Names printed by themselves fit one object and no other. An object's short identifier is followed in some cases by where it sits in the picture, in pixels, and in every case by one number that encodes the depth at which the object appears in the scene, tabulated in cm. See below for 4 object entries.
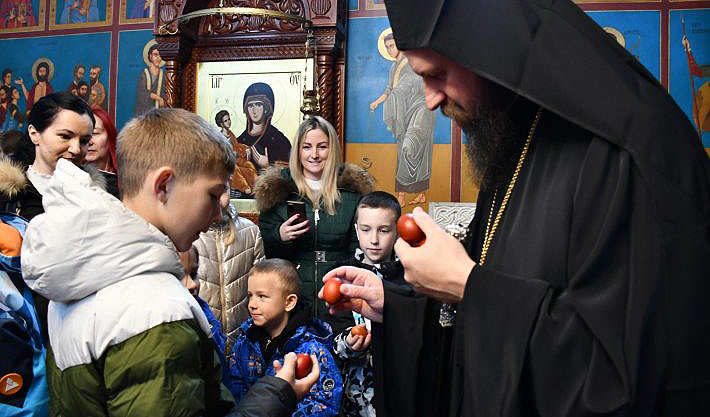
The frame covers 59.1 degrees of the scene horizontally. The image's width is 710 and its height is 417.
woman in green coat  430
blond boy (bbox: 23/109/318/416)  134
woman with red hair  386
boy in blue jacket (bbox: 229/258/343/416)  300
